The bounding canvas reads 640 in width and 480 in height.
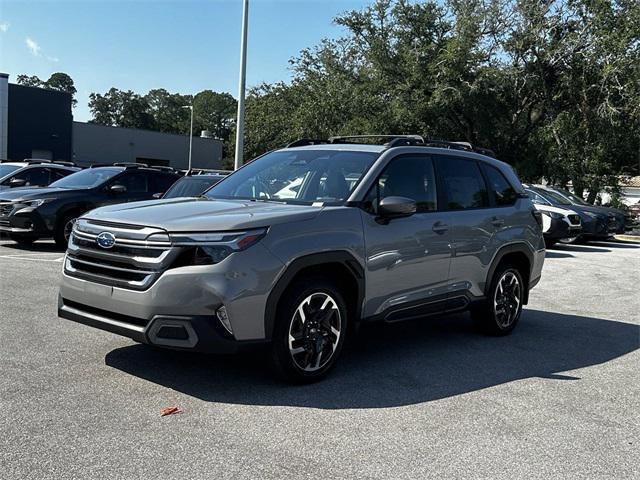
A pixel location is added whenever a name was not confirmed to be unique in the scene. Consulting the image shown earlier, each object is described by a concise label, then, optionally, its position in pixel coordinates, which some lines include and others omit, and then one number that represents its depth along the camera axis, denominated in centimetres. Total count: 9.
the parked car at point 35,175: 1441
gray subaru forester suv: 430
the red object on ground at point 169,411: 411
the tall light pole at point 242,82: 1930
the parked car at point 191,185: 1136
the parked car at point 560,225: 1695
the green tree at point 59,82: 13750
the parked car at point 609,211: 1977
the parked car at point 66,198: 1161
